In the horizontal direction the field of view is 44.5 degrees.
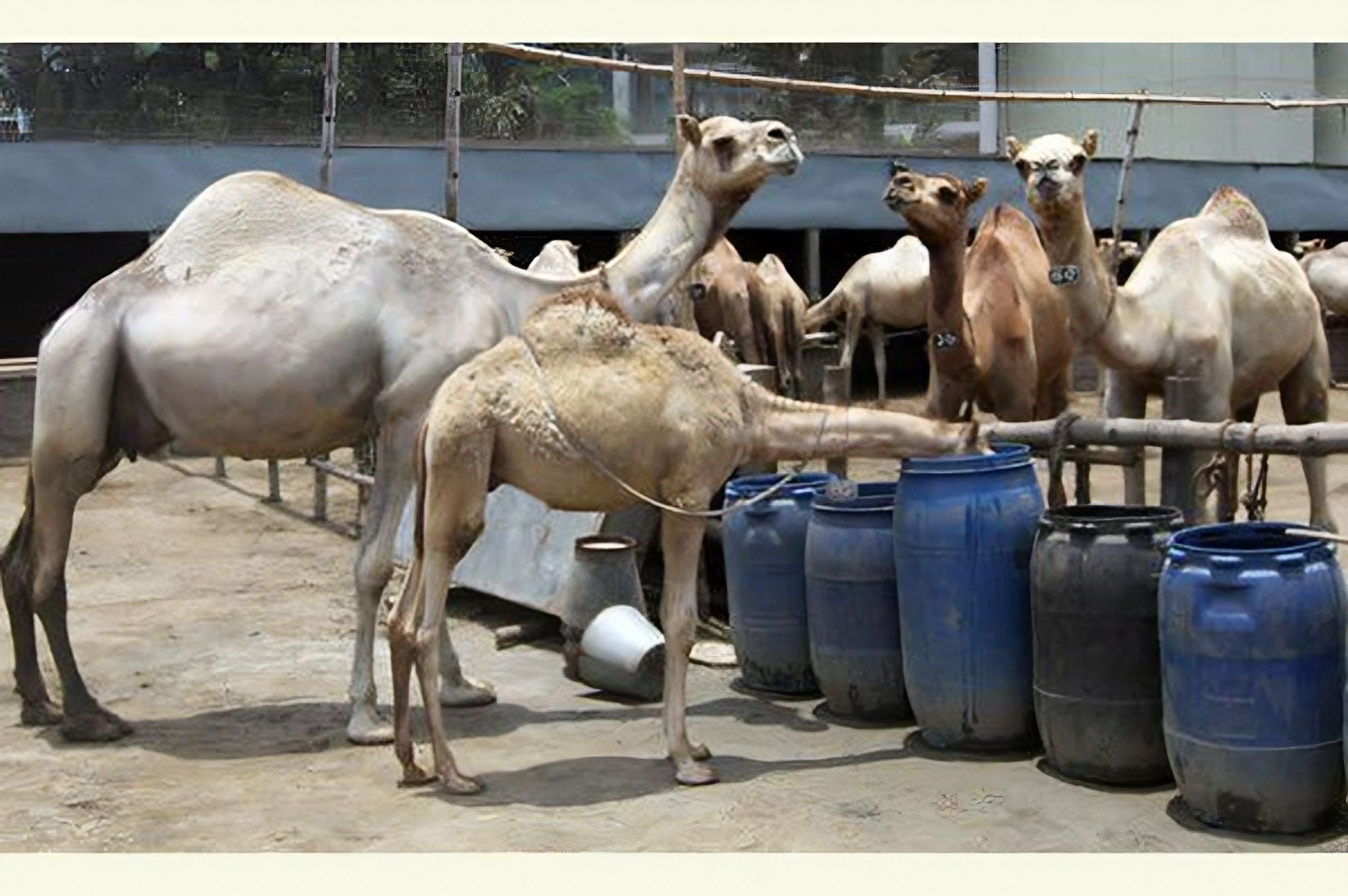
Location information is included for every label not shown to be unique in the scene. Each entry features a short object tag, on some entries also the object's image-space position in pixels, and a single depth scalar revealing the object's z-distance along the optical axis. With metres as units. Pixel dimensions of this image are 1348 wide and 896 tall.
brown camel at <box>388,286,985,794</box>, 6.17
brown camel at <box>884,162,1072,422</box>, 8.42
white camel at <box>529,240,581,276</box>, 12.50
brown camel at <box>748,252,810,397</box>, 17.20
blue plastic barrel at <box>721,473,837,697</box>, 7.46
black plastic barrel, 5.66
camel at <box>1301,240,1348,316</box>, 18.98
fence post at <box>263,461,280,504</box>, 13.63
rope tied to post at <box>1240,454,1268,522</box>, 7.38
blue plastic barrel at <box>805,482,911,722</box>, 6.79
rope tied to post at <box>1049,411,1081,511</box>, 6.75
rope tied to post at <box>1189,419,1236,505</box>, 6.85
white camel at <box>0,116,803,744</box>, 7.11
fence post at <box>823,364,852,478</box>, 8.88
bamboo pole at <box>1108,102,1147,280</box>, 10.83
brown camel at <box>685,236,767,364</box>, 16.50
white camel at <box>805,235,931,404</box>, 18.72
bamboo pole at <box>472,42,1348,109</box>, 10.45
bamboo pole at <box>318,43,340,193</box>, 11.31
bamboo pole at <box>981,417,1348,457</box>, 5.99
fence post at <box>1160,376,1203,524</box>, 6.77
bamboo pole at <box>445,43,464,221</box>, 10.41
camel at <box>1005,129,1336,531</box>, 7.61
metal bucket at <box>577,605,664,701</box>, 7.62
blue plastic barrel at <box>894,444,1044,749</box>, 6.17
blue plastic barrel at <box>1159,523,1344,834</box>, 5.11
